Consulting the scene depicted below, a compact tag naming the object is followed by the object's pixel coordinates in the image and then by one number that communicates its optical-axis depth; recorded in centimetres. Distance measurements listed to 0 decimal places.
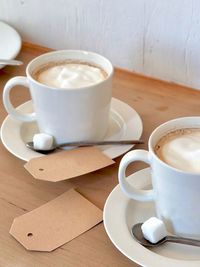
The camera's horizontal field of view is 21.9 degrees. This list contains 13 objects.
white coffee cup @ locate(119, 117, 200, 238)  53
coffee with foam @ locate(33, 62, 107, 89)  71
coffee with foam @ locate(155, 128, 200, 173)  54
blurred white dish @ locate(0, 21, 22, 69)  95
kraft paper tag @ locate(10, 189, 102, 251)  58
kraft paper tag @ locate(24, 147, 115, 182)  65
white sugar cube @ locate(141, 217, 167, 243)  55
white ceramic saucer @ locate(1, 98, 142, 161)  70
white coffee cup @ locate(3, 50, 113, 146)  68
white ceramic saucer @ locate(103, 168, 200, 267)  53
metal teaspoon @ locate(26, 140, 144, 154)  71
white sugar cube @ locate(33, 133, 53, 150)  70
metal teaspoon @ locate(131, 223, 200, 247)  55
